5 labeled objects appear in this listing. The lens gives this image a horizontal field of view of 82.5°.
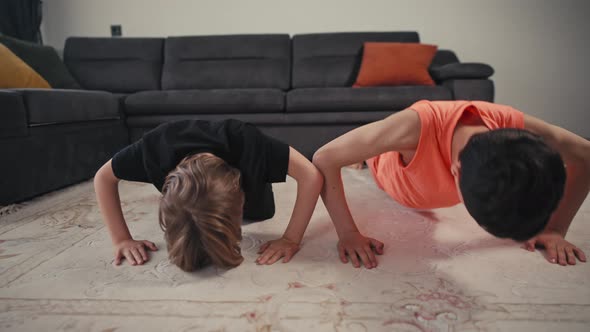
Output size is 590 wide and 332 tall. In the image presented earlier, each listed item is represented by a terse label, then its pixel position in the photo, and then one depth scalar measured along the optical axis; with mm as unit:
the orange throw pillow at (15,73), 1737
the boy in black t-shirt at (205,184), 659
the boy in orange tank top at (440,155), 819
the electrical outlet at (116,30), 3131
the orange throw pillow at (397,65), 2299
